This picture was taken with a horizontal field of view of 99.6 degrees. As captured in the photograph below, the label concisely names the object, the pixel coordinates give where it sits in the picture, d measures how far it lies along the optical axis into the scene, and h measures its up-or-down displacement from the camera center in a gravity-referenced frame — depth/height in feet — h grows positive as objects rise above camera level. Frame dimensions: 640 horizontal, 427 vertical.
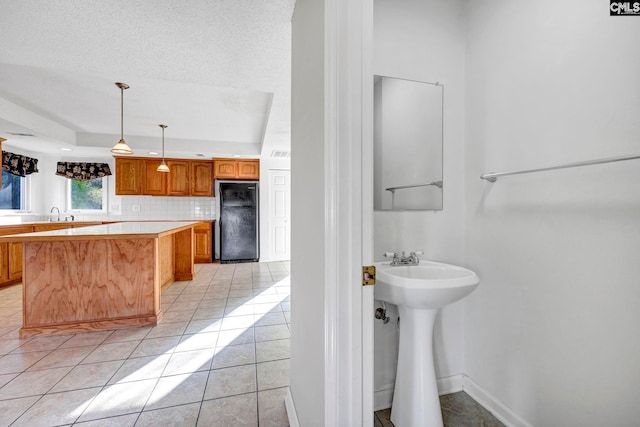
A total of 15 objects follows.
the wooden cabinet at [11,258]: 12.47 -2.14
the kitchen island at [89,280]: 7.75 -2.01
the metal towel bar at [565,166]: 2.93 +0.61
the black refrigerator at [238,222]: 17.83 -0.58
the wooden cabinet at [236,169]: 18.10 +3.03
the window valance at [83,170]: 16.92 +2.77
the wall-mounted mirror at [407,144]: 5.01 +1.32
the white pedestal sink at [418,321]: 3.74 -1.73
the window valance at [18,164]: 13.98 +2.70
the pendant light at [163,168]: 14.25 +2.40
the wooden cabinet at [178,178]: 17.98 +2.36
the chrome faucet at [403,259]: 4.62 -0.79
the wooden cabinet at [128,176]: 17.30 +2.40
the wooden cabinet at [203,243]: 17.92 -2.00
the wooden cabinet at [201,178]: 18.35 +2.38
